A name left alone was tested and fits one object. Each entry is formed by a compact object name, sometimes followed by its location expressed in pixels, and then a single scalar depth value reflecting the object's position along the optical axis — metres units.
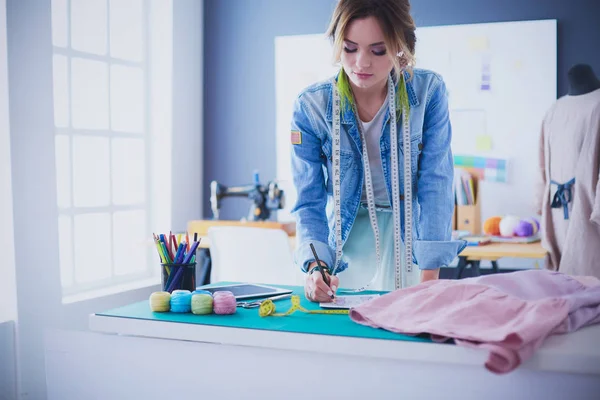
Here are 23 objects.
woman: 1.89
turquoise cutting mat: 1.34
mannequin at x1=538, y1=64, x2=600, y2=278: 3.16
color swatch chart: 4.22
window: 3.77
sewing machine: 3.99
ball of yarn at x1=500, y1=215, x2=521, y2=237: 3.70
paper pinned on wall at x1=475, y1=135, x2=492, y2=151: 4.25
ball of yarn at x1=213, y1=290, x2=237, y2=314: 1.55
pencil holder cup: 1.73
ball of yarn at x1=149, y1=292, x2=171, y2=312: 1.59
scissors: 1.64
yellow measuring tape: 1.53
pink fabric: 1.18
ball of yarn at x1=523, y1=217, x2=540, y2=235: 3.71
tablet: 1.75
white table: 1.20
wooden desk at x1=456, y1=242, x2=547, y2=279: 3.25
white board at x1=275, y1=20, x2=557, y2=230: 4.15
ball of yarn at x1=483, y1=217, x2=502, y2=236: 3.79
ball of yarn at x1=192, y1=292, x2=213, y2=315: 1.55
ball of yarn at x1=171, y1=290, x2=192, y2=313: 1.58
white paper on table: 1.60
